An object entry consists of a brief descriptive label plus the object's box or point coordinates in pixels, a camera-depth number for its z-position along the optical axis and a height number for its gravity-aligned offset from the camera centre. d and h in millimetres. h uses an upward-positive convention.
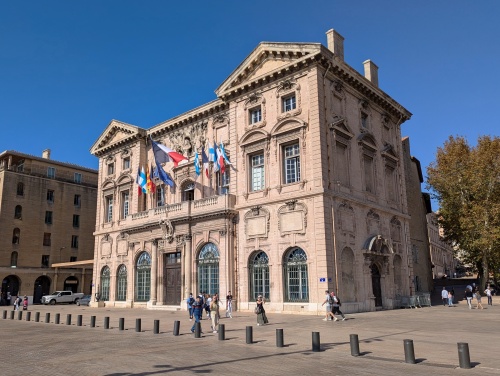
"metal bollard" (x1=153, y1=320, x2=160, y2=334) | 17503 -1564
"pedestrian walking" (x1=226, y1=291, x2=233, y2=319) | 24488 -1234
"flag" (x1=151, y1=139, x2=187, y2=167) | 32188 +9341
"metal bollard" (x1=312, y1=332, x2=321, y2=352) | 12734 -1689
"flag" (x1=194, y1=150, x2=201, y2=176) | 31484 +8208
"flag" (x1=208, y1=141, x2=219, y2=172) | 30688 +8125
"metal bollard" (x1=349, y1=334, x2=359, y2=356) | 11875 -1629
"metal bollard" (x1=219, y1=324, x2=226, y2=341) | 15305 -1591
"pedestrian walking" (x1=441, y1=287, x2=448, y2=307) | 33544 -1060
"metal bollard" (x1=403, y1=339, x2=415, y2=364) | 10852 -1707
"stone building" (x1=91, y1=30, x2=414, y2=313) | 26109 +5396
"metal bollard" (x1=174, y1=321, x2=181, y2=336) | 17062 -1550
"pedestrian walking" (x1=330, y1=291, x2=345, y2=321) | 21453 -1152
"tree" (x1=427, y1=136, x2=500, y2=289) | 37312 +7176
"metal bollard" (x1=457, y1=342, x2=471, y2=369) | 10086 -1674
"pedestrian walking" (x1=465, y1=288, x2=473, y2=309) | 30941 -1026
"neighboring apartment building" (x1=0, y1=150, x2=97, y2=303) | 52375 +7971
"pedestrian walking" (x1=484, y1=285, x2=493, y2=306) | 33719 -1383
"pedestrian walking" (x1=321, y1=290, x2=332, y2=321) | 21406 -1141
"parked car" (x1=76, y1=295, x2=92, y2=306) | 44094 -1201
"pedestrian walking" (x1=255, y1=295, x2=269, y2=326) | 19500 -1251
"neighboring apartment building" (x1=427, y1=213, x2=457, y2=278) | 85938 +4955
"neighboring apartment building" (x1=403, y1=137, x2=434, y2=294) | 41812 +5157
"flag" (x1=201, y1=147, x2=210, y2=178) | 31609 +8652
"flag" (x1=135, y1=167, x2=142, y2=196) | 35694 +8254
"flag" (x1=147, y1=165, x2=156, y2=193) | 35294 +7906
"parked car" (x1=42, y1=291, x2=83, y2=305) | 48562 -897
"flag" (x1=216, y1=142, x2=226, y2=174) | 30048 +8026
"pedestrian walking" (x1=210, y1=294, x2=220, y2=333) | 18131 -1092
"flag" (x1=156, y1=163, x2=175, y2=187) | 33053 +7932
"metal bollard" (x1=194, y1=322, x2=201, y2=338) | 16422 -1588
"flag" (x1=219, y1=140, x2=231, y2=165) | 30109 +8552
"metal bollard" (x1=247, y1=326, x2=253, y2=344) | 14352 -1604
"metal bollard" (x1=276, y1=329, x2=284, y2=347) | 13602 -1607
